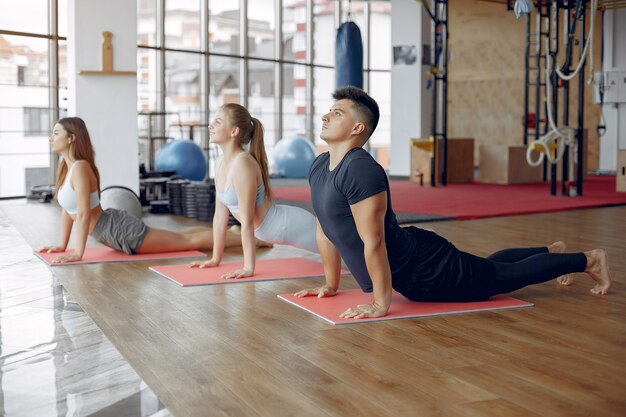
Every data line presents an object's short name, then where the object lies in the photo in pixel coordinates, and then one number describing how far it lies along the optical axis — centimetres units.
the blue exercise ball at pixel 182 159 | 942
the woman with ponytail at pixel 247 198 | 389
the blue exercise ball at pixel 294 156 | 1177
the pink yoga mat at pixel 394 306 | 297
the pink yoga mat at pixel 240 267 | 378
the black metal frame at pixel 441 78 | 971
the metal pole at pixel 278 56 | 1243
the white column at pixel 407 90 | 1222
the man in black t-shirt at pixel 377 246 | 284
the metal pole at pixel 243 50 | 1185
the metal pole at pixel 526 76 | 1054
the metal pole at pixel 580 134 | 816
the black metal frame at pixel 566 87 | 789
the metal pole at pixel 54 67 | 956
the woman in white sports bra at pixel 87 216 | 432
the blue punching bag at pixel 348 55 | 773
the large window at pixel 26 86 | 943
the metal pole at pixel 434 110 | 970
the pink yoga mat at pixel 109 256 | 441
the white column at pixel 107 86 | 709
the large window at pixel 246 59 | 1118
